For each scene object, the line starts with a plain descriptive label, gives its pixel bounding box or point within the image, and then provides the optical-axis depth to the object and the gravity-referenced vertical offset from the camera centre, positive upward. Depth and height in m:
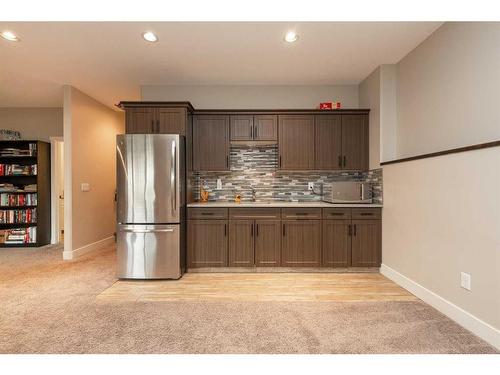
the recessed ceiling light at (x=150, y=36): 2.80 +1.48
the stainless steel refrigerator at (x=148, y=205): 3.34 -0.23
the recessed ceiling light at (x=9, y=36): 2.78 +1.47
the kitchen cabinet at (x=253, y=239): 3.66 -0.68
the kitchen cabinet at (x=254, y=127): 3.94 +0.80
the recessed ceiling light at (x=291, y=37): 2.82 +1.49
